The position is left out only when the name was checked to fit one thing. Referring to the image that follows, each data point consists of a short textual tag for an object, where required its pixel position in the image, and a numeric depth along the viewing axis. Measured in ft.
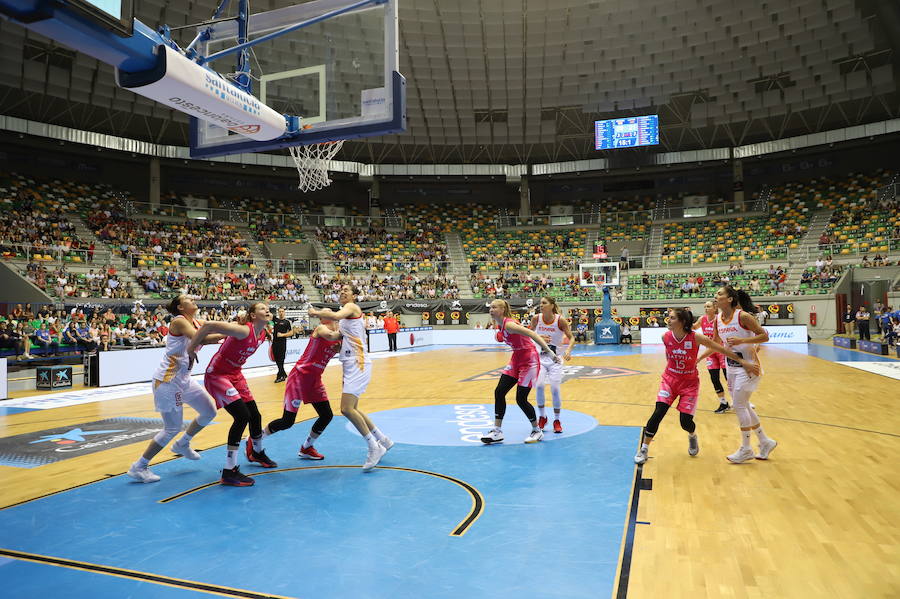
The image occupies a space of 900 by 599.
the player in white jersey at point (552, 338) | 26.94
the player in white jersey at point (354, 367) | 20.81
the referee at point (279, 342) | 45.34
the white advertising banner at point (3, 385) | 42.06
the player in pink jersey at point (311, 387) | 21.98
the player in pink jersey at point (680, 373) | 20.68
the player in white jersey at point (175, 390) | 19.67
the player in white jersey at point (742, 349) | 21.13
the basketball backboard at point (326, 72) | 25.85
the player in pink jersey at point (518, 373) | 24.39
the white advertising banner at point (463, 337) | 99.96
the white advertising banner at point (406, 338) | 85.20
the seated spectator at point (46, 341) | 53.36
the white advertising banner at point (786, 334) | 86.84
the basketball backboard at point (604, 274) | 87.22
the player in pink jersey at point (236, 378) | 19.36
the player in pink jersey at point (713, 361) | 32.01
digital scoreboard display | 116.78
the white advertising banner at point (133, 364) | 48.93
